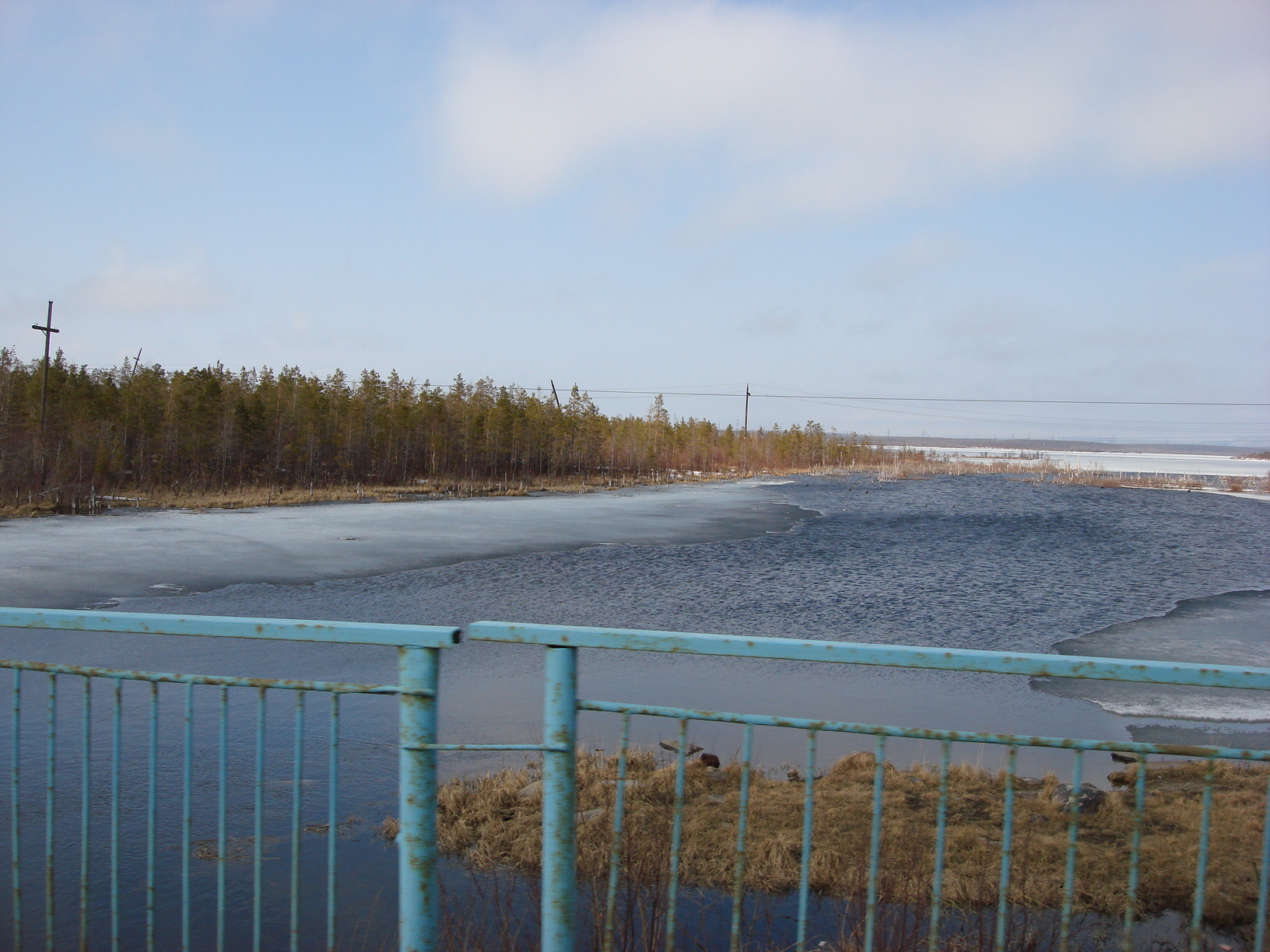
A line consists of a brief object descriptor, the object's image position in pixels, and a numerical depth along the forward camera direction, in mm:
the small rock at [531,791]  6574
